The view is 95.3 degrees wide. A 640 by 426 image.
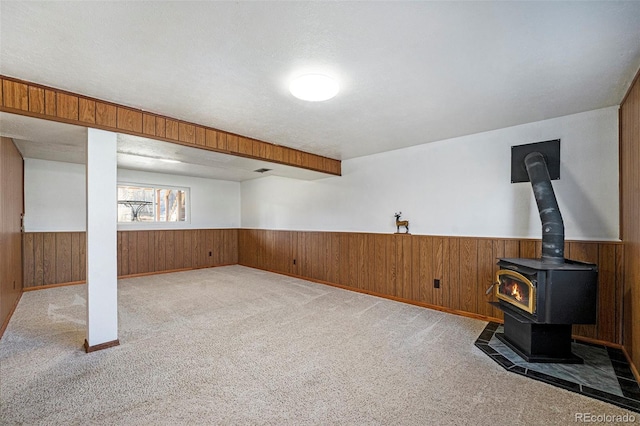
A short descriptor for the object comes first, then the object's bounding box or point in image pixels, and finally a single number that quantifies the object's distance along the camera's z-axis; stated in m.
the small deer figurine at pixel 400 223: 4.23
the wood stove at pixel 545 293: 2.29
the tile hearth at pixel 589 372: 2.00
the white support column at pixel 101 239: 2.58
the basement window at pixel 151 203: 6.16
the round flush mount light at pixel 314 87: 2.13
